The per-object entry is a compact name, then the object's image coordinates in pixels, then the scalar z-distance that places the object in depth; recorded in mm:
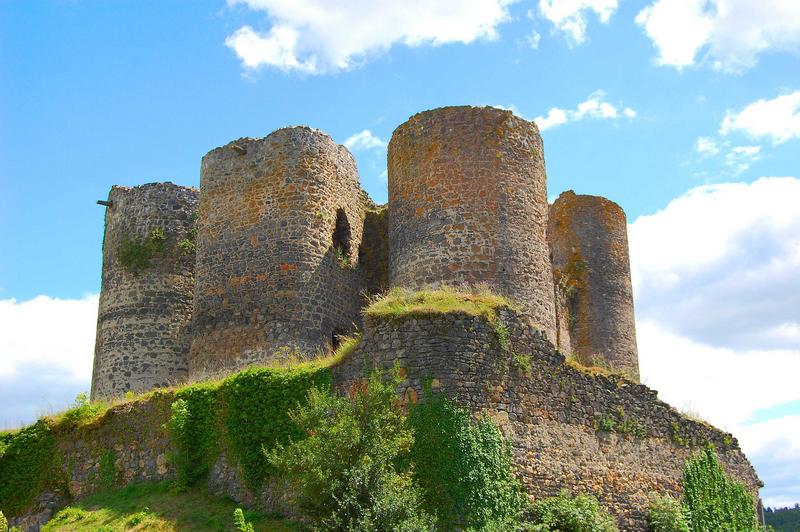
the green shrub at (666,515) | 18094
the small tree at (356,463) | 13641
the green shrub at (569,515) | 15484
